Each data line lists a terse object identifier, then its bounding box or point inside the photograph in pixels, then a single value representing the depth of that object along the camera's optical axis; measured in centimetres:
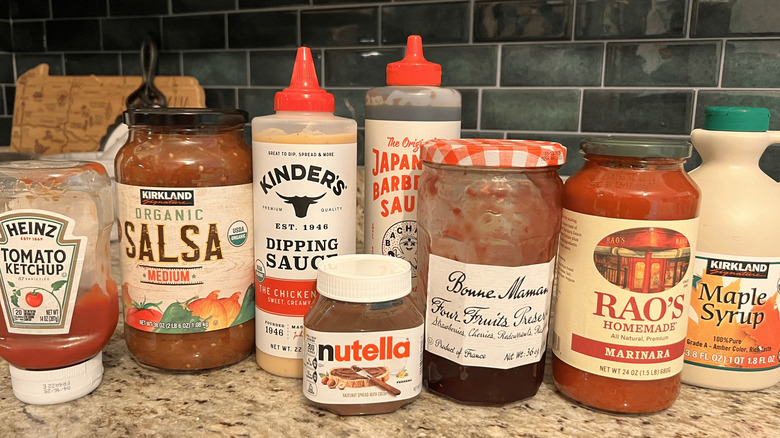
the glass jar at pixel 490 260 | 60
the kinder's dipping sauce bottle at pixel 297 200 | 66
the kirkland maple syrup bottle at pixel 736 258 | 65
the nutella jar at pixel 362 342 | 60
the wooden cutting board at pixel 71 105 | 131
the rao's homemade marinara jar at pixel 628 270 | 59
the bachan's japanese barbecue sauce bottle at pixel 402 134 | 70
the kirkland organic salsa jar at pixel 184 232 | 66
